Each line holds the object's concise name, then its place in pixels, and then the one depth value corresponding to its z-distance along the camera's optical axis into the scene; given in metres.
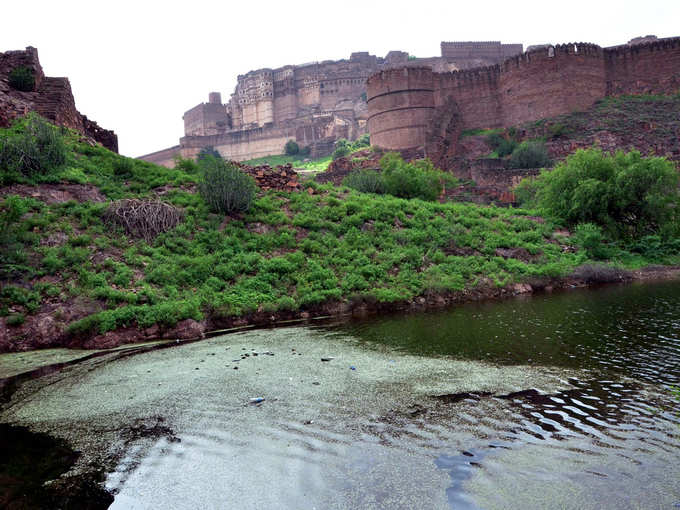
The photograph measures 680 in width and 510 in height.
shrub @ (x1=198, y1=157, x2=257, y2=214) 13.50
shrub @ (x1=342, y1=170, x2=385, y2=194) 19.70
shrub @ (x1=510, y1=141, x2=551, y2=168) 29.11
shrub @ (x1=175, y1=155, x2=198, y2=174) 16.61
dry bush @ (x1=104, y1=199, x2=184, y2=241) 11.48
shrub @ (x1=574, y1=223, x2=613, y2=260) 15.39
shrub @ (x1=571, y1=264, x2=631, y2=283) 13.52
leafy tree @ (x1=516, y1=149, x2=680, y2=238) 16.61
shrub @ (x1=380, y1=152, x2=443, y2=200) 20.17
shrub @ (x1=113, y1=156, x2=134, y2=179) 14.40
